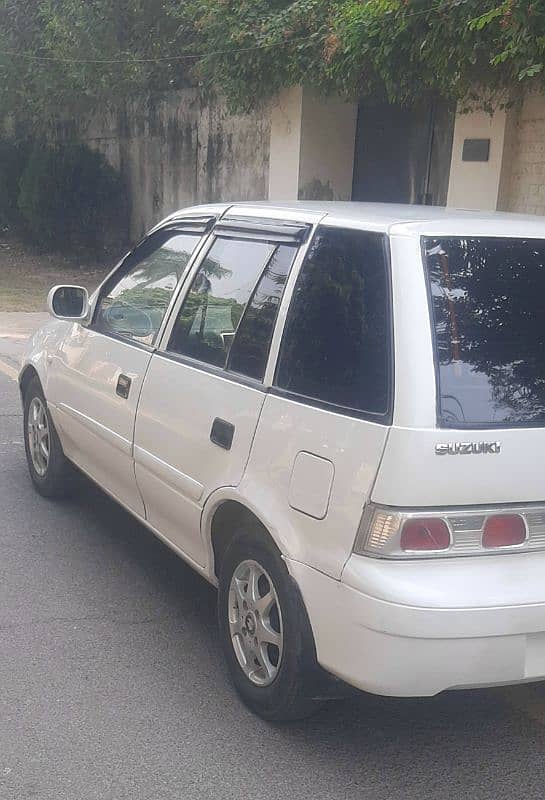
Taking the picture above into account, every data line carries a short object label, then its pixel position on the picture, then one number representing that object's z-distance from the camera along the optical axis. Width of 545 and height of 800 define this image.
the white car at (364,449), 2.76
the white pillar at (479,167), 9.67
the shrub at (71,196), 17.59
